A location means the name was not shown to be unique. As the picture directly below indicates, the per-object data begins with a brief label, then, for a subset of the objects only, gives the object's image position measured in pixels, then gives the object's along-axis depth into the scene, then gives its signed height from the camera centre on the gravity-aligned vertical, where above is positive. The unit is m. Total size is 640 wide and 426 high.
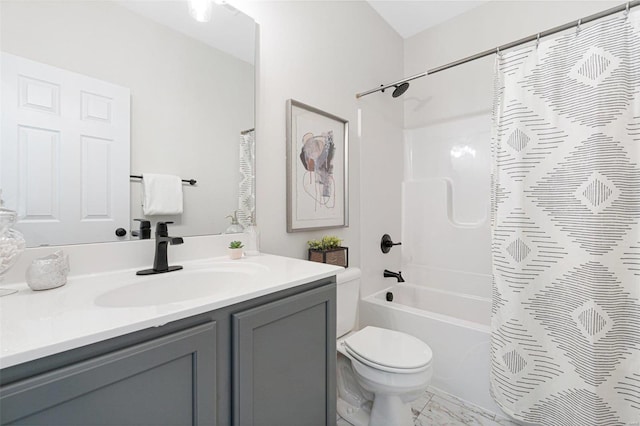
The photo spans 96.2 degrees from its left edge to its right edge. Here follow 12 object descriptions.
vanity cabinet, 0.49 -0.35
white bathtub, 1.57 -0.74
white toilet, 1.22 -0.69
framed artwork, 1.57 +0.26
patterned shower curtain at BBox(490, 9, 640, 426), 1.15 -0.07
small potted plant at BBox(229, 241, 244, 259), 1.27 -0.16
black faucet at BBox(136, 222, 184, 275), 1.00 -0.14
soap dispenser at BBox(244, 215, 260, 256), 1.35 -0.14
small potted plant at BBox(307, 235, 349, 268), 1.58 -0.22
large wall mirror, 0.84 +0.37
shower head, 2.09 +0.90
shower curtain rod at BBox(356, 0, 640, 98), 1.16 +0.84
